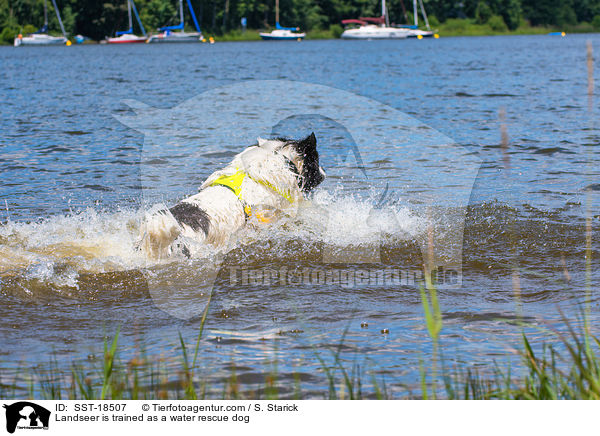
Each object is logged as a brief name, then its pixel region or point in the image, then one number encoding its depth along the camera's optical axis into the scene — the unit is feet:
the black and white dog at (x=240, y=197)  18.08
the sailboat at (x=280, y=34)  250.98
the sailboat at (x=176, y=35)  245.24
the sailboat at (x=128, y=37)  246.06
